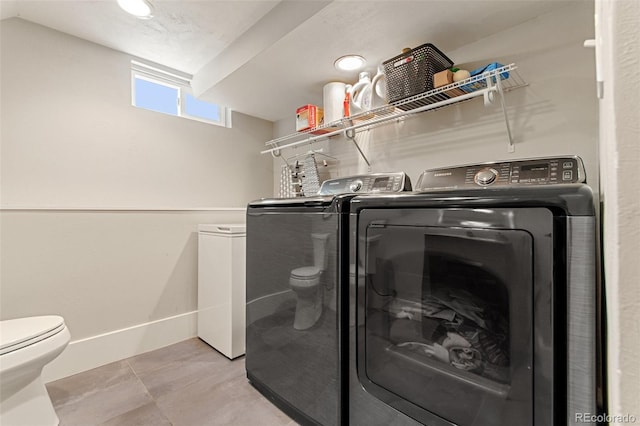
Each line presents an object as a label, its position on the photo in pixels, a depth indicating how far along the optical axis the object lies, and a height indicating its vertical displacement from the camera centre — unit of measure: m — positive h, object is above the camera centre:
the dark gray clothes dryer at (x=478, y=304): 0.70 -0.28
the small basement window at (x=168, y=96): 2.26 +1.02
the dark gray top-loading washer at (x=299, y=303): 1.18 -0.43
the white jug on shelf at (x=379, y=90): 1.71 +0.75
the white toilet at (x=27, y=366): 1.16 -0.63
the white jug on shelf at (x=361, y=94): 1.82 +0.77
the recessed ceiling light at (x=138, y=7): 1.56 +1.17
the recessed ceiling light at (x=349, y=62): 1.79 +0.97
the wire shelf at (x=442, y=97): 1.35 +0.62
